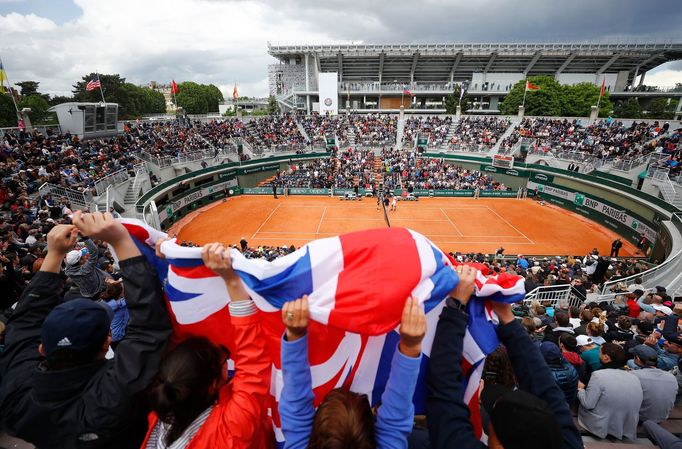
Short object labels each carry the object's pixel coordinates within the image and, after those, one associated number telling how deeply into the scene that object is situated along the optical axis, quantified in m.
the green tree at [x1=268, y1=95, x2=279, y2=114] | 97.80
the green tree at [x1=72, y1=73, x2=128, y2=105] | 56.69
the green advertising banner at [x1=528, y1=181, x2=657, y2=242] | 19.84
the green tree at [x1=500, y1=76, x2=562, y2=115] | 47.81
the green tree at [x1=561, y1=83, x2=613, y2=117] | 49.50
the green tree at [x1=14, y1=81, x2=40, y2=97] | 51.94
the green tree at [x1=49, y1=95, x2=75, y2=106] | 58.08
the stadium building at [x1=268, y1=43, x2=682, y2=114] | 56.91
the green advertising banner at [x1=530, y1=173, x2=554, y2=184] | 28.59
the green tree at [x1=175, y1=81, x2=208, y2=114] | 88.06
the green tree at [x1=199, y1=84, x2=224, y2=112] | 99.28
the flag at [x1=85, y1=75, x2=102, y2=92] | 25.27
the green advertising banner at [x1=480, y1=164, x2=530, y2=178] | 30.92
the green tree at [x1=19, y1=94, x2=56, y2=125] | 44.72
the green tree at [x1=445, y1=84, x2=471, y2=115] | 55.29
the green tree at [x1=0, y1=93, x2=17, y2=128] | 38.91
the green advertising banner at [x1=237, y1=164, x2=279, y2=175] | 33.01
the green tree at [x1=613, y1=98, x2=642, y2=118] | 54.88
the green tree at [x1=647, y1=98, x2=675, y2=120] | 54.39
